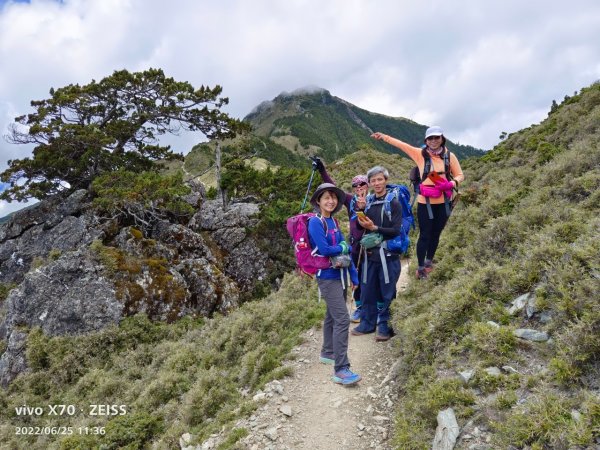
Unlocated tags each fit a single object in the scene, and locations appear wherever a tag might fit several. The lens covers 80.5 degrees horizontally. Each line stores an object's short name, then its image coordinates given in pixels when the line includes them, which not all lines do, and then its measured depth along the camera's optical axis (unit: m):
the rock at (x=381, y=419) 4.62
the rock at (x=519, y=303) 4.61
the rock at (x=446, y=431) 3.53
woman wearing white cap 6.46
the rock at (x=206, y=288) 13.51
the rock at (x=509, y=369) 3.84
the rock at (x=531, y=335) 4.05
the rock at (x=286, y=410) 5.03
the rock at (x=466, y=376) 4.07
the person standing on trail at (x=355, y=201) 6.32
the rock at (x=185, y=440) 5.41
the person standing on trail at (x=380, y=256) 5.83
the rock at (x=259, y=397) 5.42
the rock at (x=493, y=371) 3.91
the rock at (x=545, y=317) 4.17
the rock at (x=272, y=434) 4.62
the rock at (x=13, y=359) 10.91
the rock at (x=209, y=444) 4.99
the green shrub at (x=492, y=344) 4.09
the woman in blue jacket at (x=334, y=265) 4.96
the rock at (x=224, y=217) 18.06
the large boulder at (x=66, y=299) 11.54
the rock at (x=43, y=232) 15.55
